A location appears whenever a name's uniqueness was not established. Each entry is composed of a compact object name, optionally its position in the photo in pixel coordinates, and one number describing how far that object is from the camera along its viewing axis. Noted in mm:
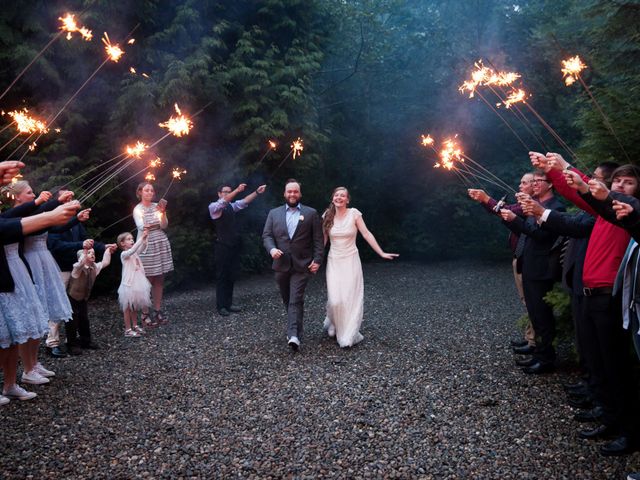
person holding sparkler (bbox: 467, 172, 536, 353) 5823
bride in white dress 7301
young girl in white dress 7859
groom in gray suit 7184
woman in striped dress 8266
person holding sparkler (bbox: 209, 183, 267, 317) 9617
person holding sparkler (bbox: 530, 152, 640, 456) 3994
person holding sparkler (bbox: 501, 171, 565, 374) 5730
